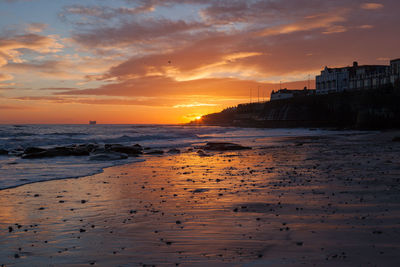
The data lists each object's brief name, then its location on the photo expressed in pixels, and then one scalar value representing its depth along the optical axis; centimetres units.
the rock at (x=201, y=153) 2204
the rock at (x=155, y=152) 2470
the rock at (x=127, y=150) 2424
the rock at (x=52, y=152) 2089
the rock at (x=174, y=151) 2592
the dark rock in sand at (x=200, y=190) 960
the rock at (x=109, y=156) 1977
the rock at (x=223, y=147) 2620
